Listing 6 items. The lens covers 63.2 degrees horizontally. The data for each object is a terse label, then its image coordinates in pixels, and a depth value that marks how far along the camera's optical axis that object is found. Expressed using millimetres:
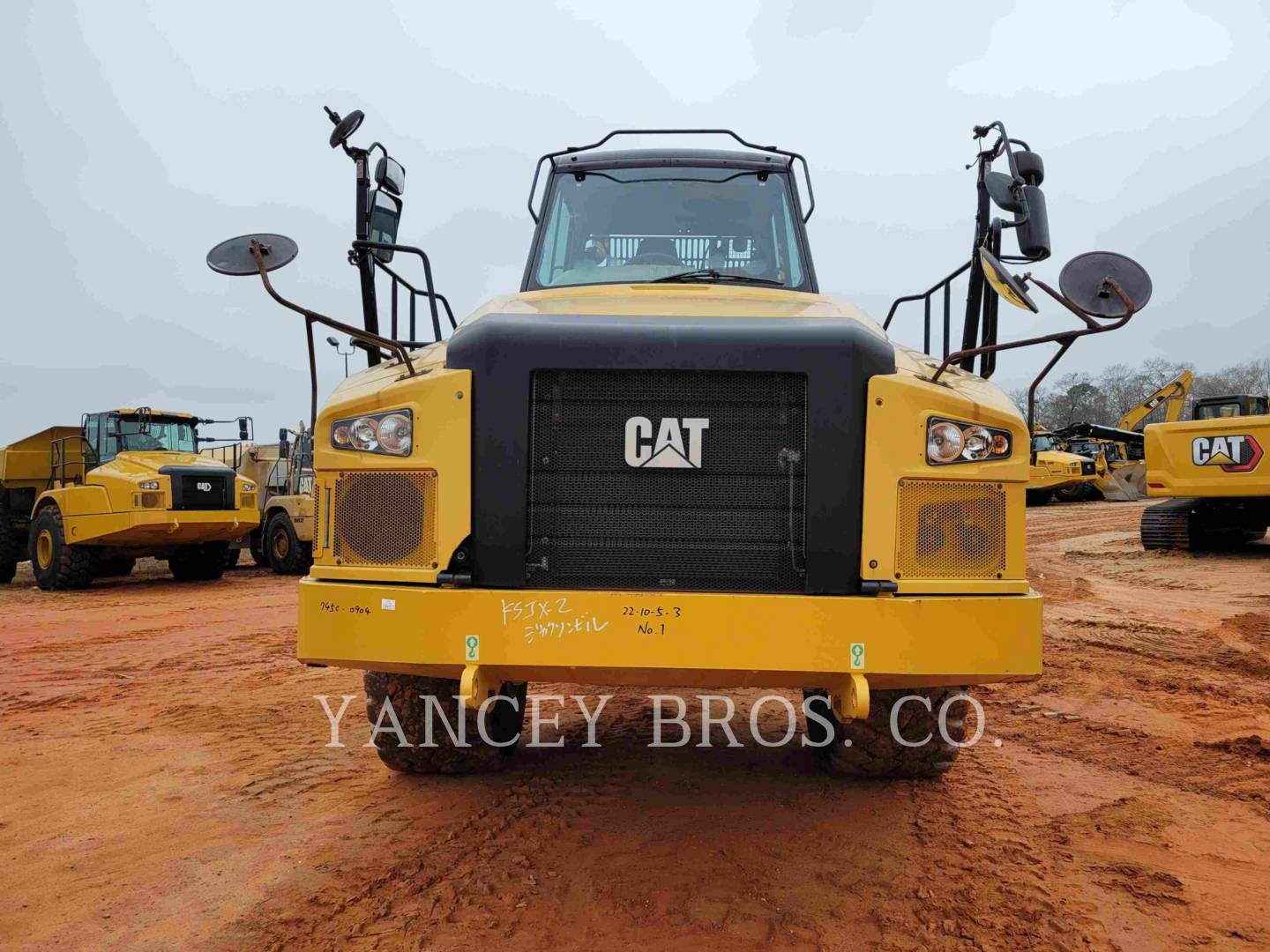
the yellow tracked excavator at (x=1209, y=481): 13398
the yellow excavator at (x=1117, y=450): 31719
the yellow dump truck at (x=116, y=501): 14094
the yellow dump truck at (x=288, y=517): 15977
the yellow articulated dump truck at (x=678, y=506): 2975
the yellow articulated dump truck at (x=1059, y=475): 29562
